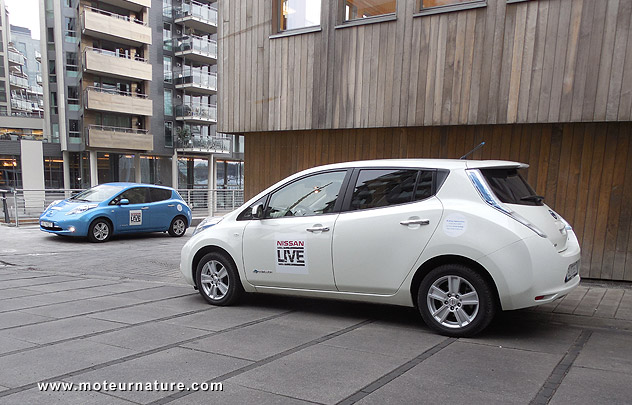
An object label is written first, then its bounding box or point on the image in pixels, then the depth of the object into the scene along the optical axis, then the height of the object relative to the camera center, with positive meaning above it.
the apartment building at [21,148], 35.72 -0.45
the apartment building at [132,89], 34.38 +4.41
